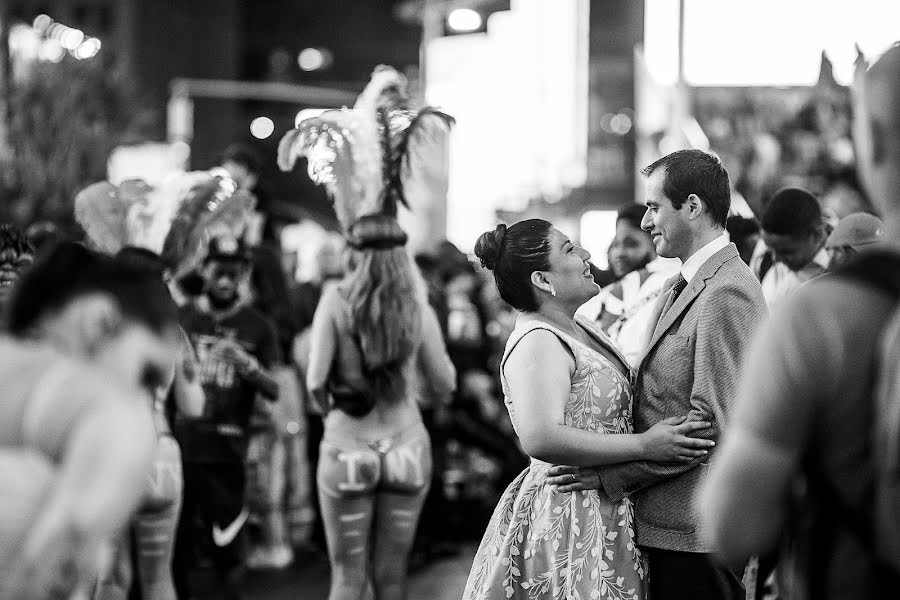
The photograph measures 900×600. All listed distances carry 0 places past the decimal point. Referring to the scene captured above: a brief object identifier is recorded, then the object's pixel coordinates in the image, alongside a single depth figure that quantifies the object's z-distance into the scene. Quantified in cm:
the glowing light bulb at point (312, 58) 5222
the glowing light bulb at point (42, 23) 2430
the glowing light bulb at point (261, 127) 4969
